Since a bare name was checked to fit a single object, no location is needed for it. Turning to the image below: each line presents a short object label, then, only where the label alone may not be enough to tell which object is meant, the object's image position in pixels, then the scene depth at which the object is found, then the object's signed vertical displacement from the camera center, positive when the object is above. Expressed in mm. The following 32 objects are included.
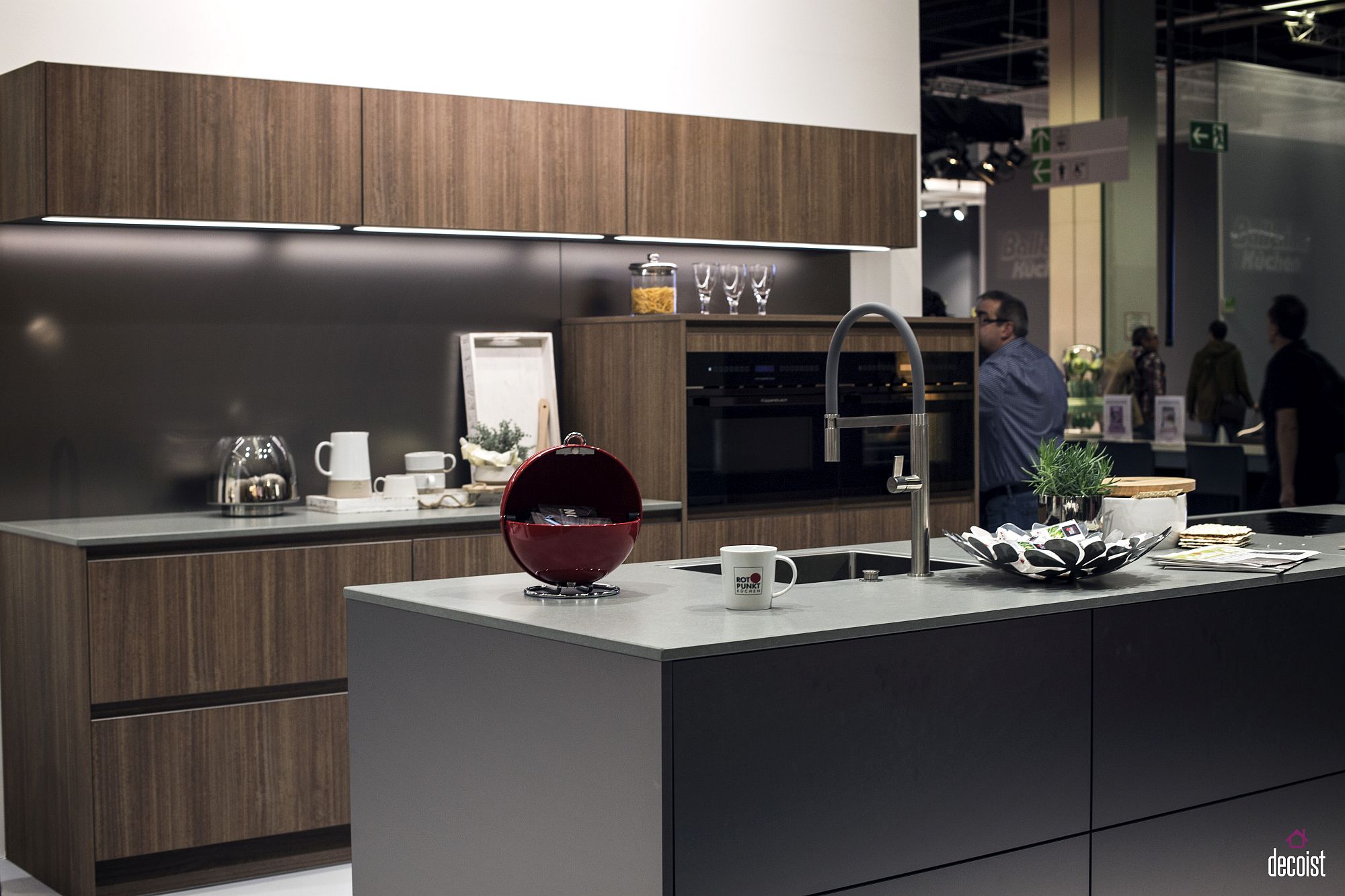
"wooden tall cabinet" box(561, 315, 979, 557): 4820 -40
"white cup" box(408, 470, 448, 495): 4781 -277
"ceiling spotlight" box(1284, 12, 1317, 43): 9156 +2133
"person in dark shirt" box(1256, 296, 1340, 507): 6691 -138
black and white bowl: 2713 -310
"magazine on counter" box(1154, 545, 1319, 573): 2951 -352
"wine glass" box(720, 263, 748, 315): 5293 +372
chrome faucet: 2904 -77
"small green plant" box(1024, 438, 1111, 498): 3061 -181
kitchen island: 2195 -565
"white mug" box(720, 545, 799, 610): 2469 -305
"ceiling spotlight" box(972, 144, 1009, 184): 11250 +1610
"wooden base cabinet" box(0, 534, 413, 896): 3908 -834
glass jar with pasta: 5090 +335
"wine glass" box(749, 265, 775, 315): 5355 +370
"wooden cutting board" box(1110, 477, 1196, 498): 3232 -220
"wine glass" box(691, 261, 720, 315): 5258 +378
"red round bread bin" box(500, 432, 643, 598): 2650 -228
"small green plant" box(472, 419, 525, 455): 4770 -146
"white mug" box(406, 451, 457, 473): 4789 -216
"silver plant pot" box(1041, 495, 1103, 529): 3051 -250
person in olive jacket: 8234 -36
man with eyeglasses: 5652 -131
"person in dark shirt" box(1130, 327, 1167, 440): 8492 +94
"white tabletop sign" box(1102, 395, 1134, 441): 8203 -200
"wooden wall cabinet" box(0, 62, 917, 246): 4086 +694
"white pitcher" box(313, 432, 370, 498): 4605 -223
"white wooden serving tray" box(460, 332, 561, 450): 5000 +45
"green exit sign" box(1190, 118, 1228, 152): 8461 +1358
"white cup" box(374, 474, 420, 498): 4625 -282
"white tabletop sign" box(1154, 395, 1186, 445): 8070 -201
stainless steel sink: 3189 -380
